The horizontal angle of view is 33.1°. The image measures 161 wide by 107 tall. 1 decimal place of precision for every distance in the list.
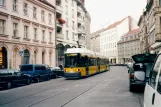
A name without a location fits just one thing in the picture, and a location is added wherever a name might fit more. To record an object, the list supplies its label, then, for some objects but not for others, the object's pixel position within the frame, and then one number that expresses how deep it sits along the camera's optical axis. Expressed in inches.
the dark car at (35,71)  991.1
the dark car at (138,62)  532.1
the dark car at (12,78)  765.3
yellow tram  1075.3
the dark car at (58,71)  1301.7
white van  135.5
